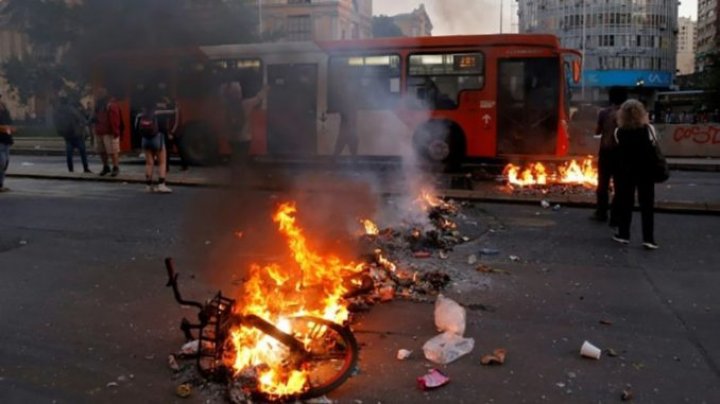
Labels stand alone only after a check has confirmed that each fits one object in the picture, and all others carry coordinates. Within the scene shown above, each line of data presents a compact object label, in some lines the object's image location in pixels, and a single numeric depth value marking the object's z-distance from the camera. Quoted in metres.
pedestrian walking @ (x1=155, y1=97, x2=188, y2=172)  6.93
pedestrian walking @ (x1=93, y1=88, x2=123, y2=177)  10.65
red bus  11.79
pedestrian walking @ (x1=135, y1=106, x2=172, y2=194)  9.31
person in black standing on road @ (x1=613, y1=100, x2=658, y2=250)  6.45
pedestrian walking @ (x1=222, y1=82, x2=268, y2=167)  7.60
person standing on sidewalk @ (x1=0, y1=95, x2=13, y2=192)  10.30
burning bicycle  3.18
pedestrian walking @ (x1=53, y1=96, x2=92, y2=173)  13.05
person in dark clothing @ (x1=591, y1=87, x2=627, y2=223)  7.73
